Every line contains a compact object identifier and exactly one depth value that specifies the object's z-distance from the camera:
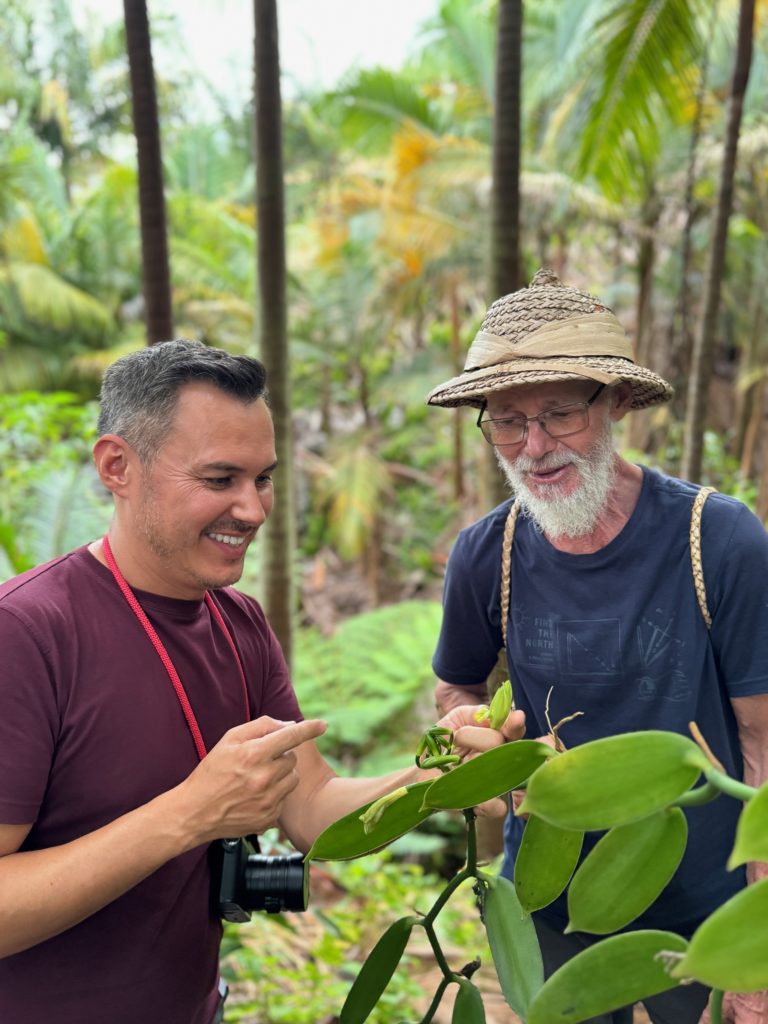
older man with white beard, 1.49
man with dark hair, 1.11
